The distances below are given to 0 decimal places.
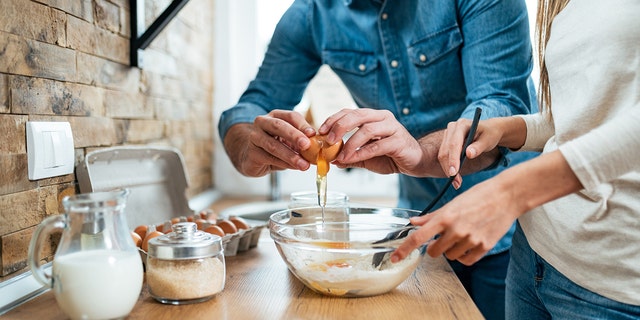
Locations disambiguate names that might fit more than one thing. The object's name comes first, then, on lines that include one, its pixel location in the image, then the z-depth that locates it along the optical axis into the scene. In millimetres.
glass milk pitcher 689
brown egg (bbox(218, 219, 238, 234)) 1119
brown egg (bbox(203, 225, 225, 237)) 1063
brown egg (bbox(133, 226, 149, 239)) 1053
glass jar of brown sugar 807
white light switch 914
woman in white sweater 702
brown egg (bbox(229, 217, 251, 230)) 1174
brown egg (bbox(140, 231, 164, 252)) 968
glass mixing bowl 836
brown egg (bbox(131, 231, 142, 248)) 1005
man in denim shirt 1132
